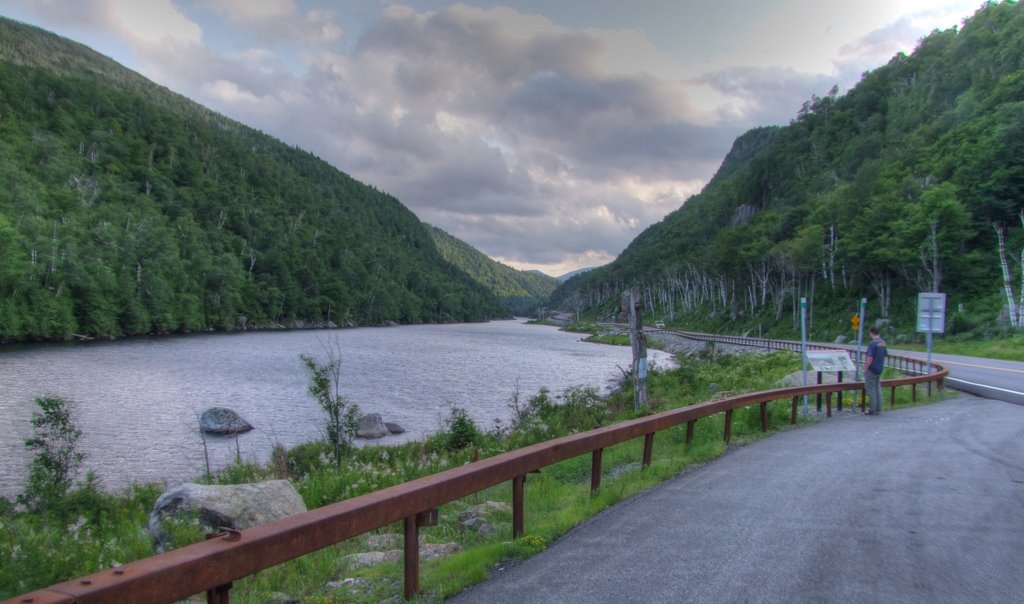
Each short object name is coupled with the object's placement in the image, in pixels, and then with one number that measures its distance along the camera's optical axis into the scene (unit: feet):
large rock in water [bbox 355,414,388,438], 68.08
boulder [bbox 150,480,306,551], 23.82
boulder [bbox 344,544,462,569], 19.63
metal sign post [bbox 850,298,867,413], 55.24
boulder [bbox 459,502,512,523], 25.34
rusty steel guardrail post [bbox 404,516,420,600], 14.15
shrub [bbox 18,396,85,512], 34.83
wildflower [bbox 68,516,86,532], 29.20
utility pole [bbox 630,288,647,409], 62.69
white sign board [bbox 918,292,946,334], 62.49
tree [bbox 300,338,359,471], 49.78
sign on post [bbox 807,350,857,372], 51.03
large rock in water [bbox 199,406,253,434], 67.26
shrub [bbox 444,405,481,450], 54.95
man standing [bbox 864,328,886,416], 48.78
